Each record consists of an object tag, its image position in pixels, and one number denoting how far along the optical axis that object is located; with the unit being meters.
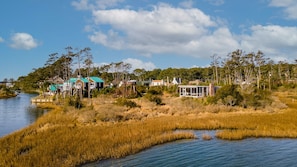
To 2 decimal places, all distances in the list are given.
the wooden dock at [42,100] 65.17
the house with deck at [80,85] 71.46
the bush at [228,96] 39.19
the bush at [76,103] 40.25
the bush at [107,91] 68.62
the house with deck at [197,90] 56.22
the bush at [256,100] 38.41
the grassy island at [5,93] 97.07
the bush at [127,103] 40.24
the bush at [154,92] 60.76
